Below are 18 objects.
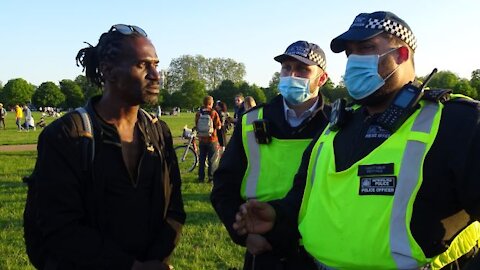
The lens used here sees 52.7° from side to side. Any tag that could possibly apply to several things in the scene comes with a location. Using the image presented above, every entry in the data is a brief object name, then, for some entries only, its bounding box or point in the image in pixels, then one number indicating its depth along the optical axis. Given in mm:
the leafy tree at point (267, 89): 69062
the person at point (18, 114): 30414
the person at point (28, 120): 29094
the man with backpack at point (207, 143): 10672
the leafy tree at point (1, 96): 92100
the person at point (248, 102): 12205
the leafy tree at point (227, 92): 76375
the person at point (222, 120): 12671
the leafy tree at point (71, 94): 88250
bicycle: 12312
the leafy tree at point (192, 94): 81938
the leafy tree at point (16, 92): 89938
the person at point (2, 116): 31172
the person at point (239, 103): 13691
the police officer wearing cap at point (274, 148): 3084
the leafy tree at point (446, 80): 48250
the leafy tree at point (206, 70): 93688
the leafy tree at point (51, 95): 88188
